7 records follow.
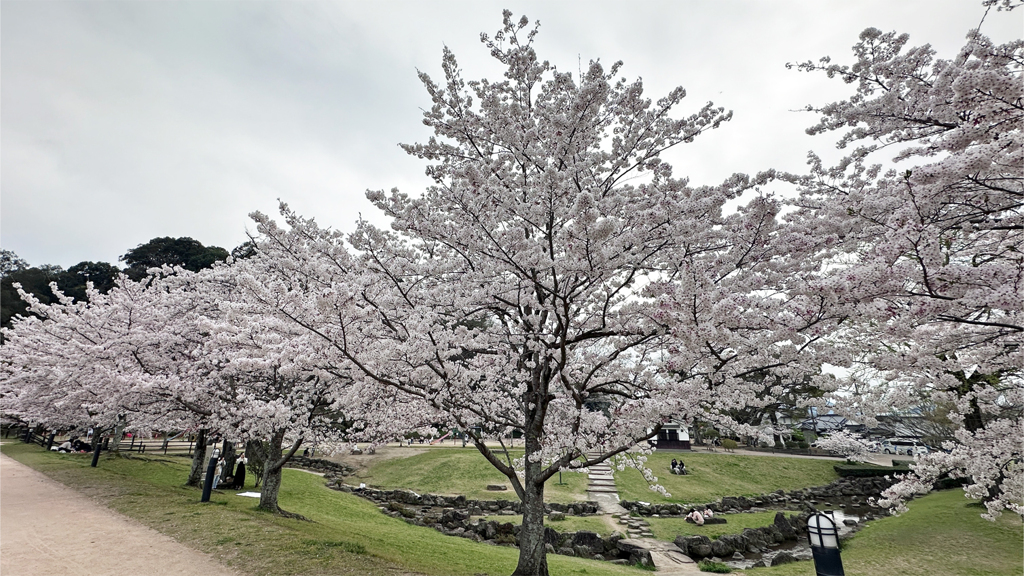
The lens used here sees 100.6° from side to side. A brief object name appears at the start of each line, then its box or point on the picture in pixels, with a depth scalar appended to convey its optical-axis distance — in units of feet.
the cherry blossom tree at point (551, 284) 15.19
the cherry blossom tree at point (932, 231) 10.40
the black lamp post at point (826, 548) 18.29
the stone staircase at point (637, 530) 37.01
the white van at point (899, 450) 112.30
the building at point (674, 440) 111.48
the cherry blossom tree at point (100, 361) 35.91
